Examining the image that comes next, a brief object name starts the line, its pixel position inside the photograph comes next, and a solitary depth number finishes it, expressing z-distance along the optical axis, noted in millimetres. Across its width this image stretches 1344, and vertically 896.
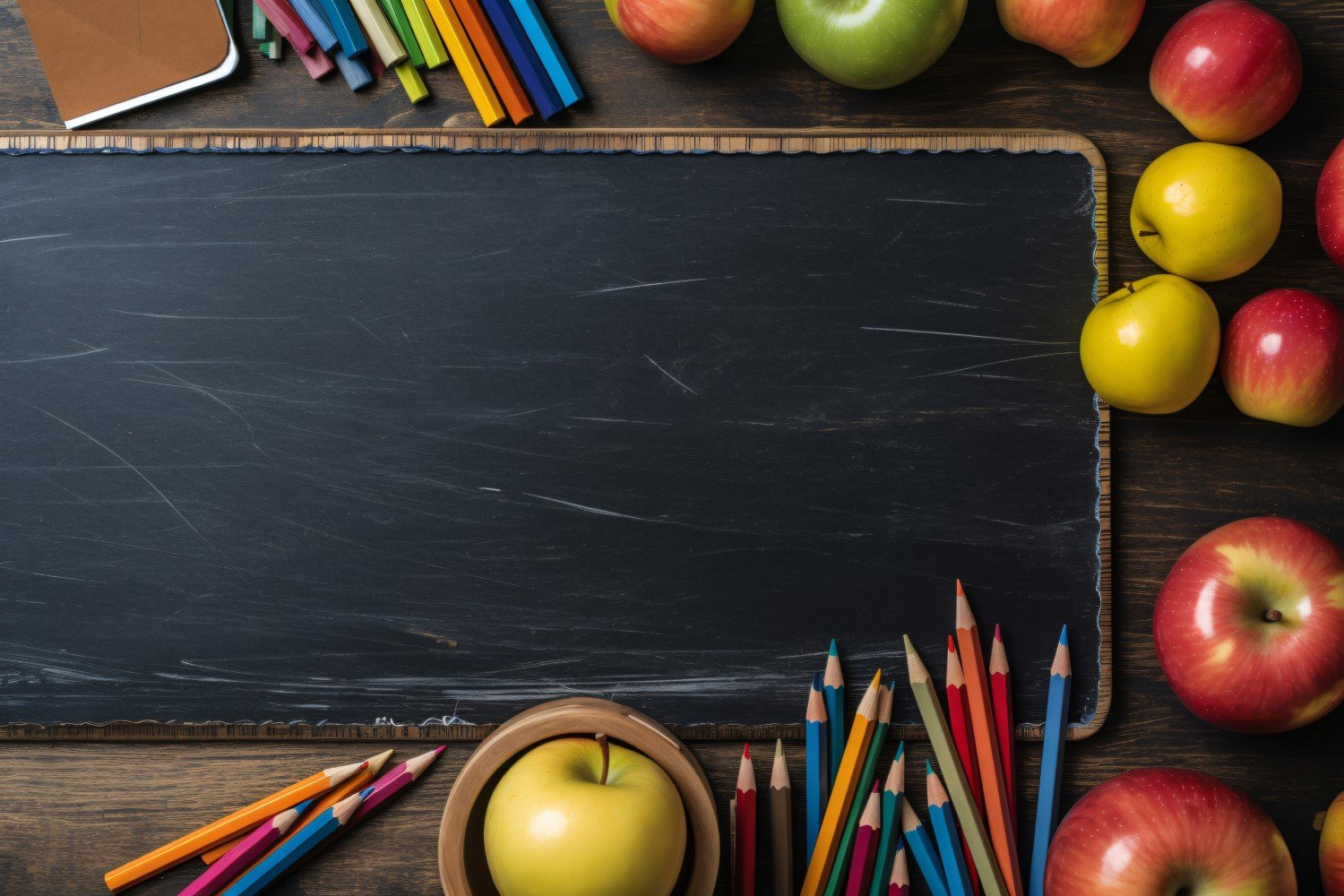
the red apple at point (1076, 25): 771
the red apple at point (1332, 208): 783
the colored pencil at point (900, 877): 797
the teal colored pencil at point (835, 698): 813
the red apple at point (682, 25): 760
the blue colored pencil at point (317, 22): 812
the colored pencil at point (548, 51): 815
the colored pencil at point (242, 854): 797
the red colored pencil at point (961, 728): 815
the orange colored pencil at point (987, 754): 806
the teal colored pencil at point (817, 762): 809
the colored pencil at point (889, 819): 805
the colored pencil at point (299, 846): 792
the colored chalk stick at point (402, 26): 820
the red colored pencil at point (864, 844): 796
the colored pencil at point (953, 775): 801
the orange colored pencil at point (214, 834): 806
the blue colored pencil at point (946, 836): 800
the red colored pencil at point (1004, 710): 812
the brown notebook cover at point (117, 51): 819
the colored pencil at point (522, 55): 817
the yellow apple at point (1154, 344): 745
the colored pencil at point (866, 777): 808
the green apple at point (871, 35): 747
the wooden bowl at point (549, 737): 718
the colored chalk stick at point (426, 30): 816
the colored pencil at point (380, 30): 813
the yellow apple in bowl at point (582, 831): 654
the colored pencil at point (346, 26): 809
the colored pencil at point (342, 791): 813
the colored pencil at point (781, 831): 802
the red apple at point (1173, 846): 718
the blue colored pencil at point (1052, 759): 806
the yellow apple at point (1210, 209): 757
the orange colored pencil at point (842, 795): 801
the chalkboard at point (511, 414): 817
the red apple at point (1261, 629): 749
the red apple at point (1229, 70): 768
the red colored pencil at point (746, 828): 801
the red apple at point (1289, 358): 763
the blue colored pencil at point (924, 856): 805
